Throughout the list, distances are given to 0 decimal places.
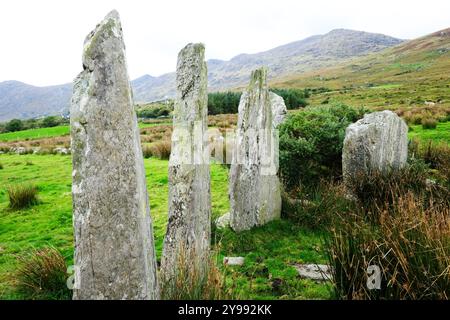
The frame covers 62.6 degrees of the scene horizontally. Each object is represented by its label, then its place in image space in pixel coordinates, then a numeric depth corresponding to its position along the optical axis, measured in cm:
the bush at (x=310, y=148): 1058
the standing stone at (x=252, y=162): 814
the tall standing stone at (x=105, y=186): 353
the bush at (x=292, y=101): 6025
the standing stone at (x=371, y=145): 956
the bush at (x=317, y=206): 838
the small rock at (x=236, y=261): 671
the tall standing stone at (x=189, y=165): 541
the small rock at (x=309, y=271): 615
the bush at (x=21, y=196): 1116
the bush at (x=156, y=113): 6793
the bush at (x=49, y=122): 5870
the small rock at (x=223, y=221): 840
